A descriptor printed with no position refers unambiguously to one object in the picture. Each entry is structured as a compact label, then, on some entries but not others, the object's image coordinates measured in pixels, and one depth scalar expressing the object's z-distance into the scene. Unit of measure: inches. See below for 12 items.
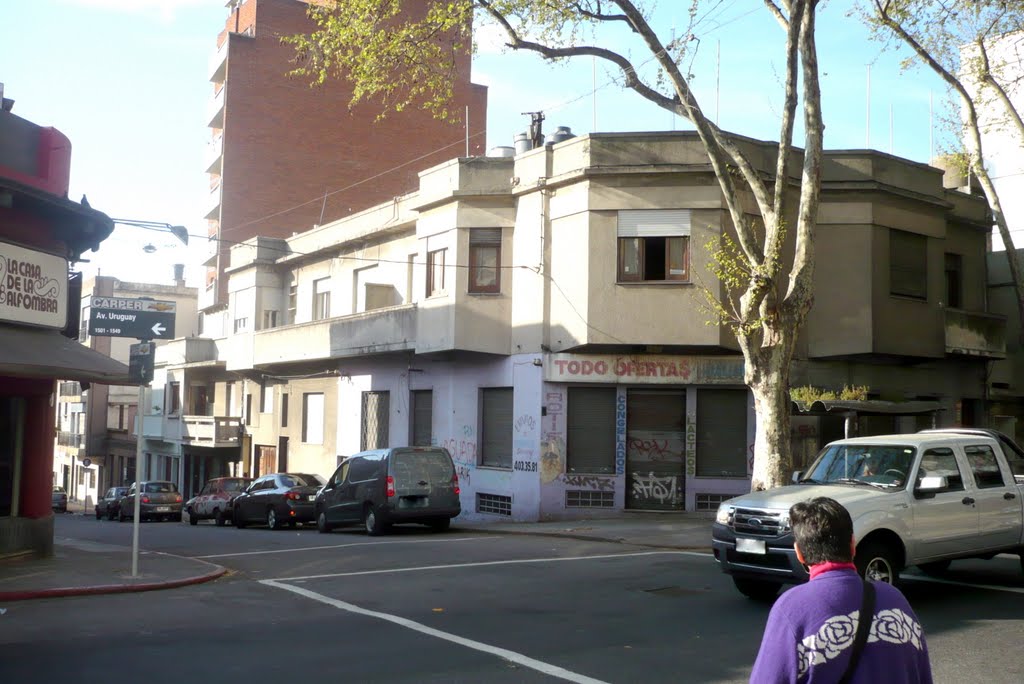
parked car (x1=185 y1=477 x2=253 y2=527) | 1202.6
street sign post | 544.4
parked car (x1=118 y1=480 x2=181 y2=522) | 1423.5
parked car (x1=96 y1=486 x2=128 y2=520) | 1523.1
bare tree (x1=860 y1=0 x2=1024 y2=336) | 767.3
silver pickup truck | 400.2
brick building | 1781.5
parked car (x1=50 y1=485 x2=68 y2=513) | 2043.6
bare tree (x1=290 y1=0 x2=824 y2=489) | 645.9
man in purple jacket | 134.0
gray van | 820.0
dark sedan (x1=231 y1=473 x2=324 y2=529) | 1042.7
